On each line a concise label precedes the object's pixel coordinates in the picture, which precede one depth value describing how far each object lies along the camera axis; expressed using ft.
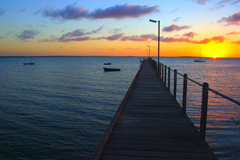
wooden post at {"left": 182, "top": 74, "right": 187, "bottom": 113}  18.02
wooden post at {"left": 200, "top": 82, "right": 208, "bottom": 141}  12.05
